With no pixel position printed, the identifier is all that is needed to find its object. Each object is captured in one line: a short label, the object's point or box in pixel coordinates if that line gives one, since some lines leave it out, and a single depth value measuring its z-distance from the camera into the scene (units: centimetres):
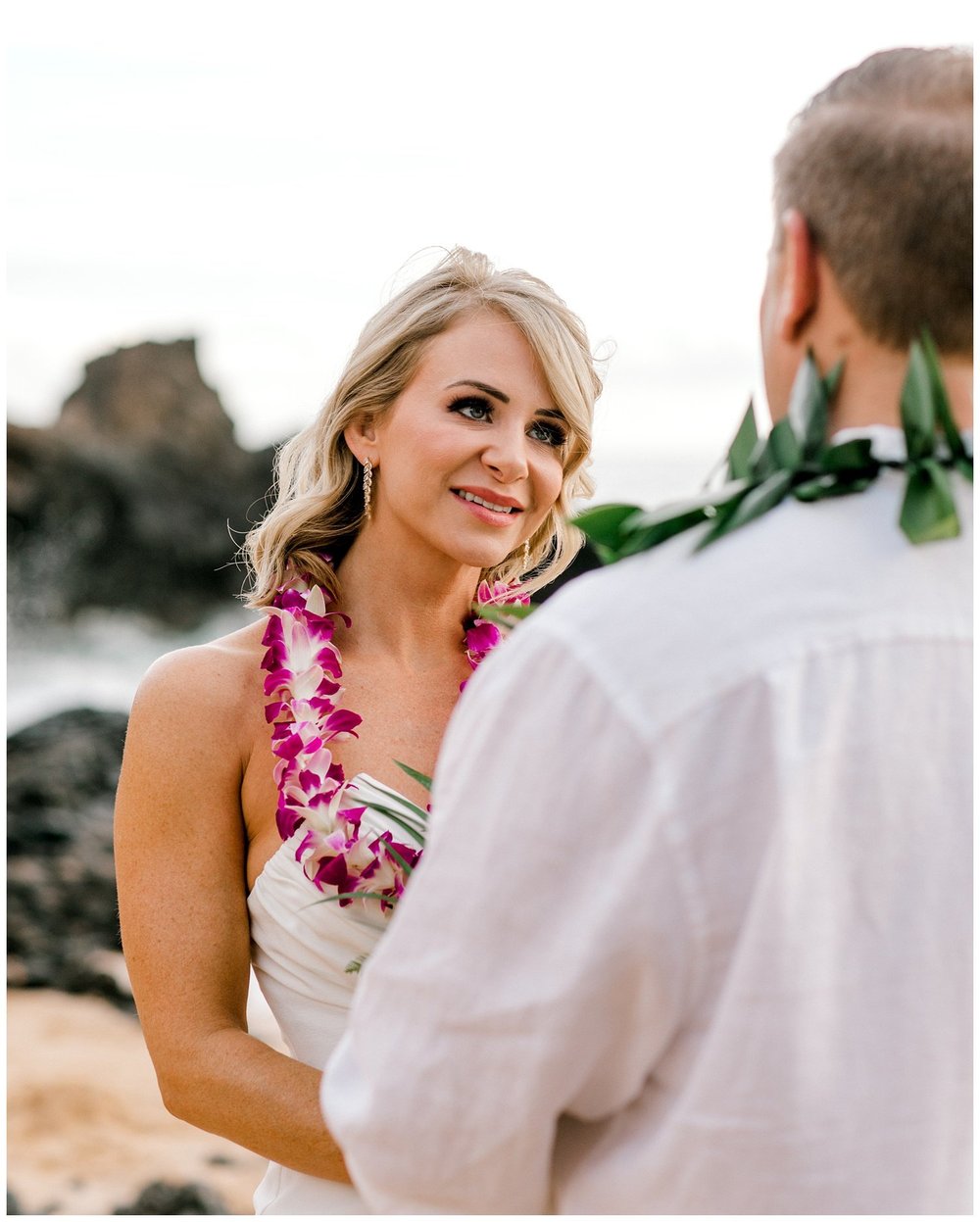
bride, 238
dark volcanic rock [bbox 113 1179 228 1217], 636
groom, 111
